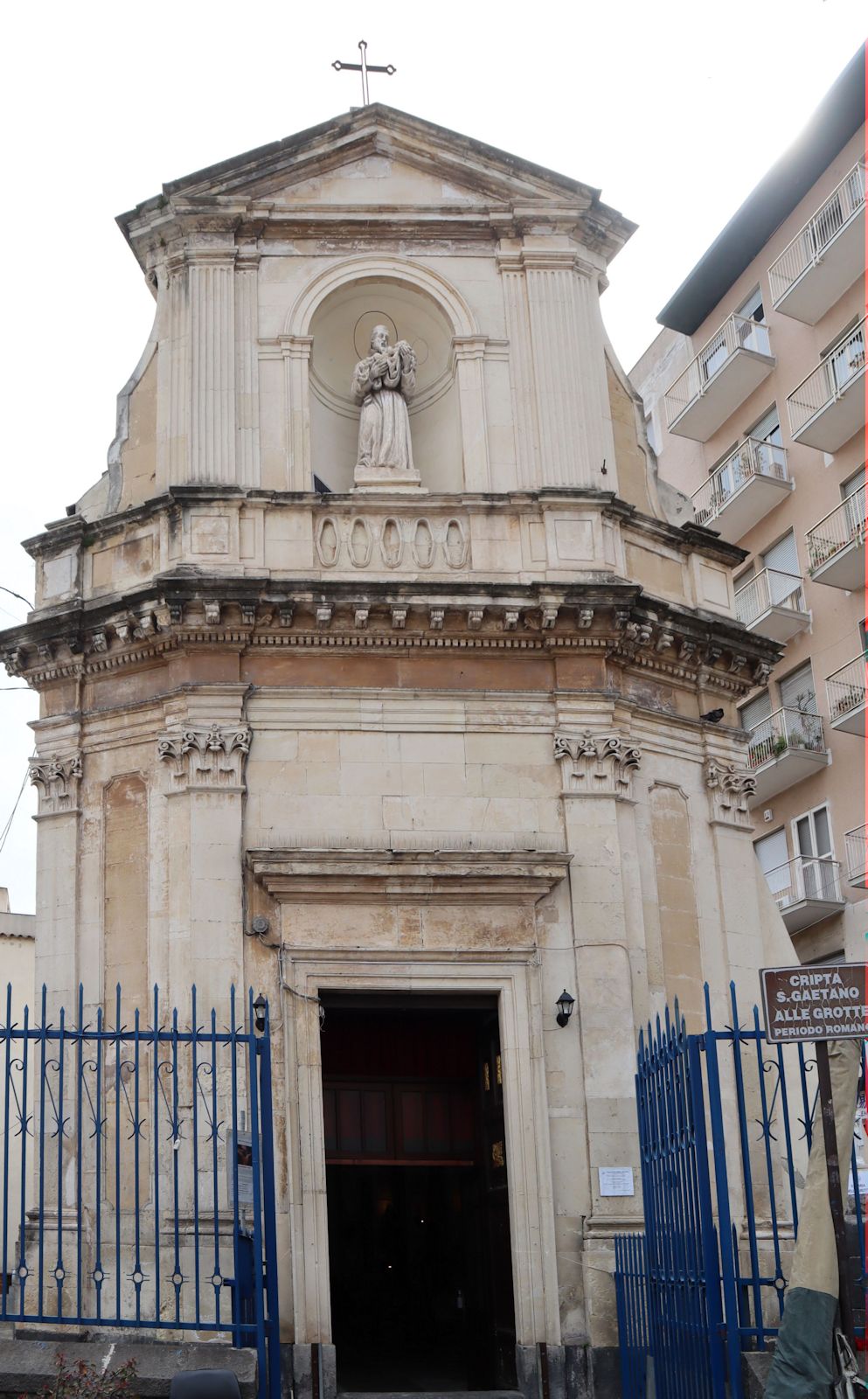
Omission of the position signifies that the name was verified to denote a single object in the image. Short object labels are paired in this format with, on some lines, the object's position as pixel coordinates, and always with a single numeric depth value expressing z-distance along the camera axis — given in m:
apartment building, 27.16
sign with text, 8.88
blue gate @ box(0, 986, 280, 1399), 11.55
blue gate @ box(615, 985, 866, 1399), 9.93
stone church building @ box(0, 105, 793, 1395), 15.62
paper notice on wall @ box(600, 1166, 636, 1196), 15.09
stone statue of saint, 18.17
